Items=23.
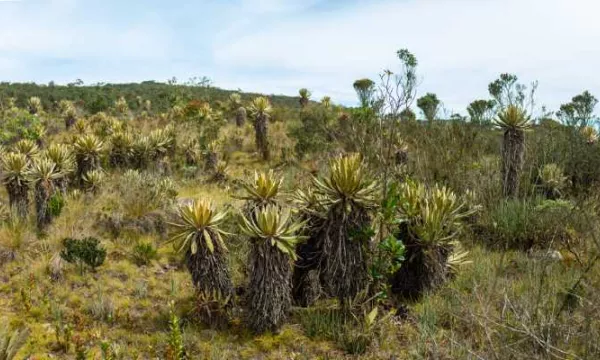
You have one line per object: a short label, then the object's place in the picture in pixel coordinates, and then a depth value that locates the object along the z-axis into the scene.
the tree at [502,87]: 11.02
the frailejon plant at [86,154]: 10.82
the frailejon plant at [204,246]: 5.79
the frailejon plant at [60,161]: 9.57
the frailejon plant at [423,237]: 6.23
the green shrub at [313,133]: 15.55
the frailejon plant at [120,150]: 12.54
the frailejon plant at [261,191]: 6.14
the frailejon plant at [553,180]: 10.42
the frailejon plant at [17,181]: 8.62
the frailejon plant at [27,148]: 10.57
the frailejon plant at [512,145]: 9.79
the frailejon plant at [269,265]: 5.51
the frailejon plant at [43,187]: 8.47
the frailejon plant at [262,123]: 15.88
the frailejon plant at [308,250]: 6.10
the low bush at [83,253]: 6.85
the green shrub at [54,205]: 8.40
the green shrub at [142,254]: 7.57
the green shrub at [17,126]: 12.08
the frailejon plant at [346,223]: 5.77
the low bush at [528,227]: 8.24
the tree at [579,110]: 12.05
